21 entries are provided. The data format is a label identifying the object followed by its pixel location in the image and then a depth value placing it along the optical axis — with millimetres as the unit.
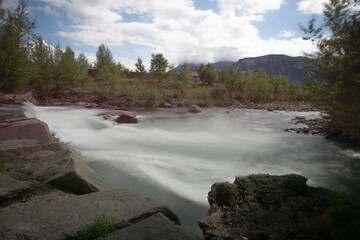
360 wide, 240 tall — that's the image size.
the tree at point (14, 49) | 18969
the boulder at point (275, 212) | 2434
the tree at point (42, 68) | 31359
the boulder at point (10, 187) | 3283
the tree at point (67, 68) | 35775
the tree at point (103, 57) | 62381
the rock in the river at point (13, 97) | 16269
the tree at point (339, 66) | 5222
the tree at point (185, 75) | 47244
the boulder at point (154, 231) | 2398
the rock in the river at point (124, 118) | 16688
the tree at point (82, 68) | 41131
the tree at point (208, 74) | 72062
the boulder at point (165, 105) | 35312
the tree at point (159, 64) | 68812
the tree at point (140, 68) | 66675
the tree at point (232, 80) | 47688
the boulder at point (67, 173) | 3941
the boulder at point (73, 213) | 2418
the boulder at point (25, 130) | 6645
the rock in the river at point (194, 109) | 28828
